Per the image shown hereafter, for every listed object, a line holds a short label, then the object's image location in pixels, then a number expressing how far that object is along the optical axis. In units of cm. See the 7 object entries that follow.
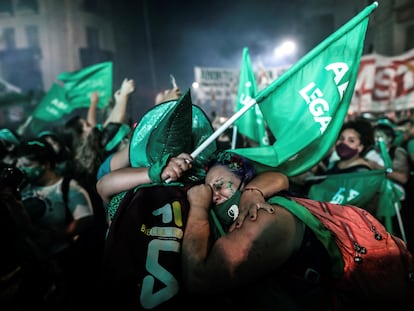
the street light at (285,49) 2722
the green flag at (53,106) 702
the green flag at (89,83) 629
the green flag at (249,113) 373
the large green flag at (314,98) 207
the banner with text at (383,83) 715
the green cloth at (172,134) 174
